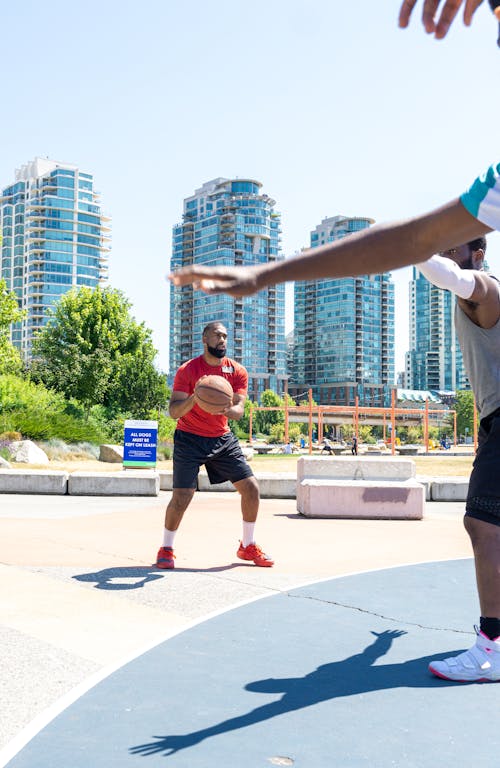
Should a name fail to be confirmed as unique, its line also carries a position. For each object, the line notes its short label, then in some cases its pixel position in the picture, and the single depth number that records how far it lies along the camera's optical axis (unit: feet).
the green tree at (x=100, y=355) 140.56
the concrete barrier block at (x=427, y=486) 45.68
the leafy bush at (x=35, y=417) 87.40
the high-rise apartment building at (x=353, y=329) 643.45
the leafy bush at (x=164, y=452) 100.60
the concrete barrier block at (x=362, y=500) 35.55
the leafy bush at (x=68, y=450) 83.87
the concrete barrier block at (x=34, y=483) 45.14
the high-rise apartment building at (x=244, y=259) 599.98
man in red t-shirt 21.35
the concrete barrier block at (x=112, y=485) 45.27
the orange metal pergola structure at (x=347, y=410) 133.91
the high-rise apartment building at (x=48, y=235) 535.60
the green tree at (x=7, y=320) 103.81
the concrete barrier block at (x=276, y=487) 44.75
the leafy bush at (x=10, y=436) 80.54
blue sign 52.60
